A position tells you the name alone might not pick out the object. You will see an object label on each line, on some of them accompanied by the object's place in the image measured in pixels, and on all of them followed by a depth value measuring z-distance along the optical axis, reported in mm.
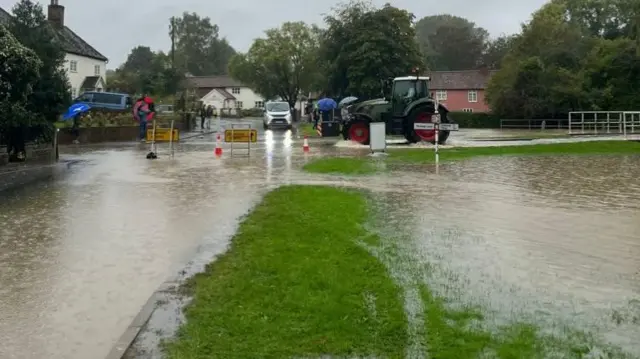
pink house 93250
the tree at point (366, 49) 55375
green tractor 28375
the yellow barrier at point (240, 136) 24031
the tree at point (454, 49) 122312
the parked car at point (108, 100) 42281
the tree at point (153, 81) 60438
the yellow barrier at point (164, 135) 24344
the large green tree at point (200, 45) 150125
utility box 23781
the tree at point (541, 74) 56188
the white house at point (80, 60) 56875
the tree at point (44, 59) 19938
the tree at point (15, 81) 16281
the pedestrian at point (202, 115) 50656
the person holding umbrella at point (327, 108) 40125
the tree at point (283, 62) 82438
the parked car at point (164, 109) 53325
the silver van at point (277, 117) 49781
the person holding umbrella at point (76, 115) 31172
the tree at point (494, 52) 105050
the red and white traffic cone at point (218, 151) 23705
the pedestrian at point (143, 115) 29328
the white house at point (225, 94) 115938
